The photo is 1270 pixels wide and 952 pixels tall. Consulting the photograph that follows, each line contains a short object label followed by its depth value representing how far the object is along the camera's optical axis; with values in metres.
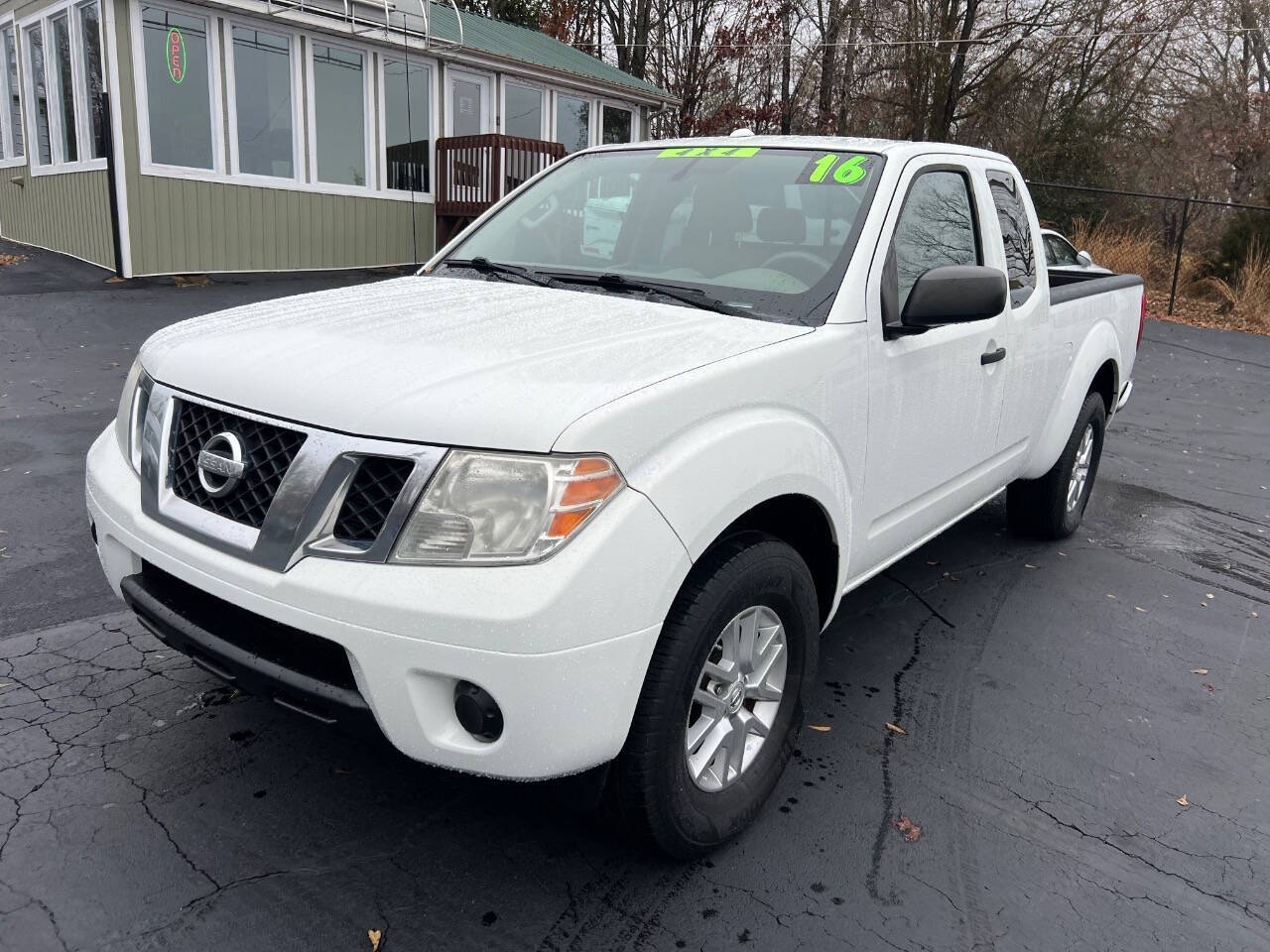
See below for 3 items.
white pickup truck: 2.04
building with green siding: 11.95
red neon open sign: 11.99
